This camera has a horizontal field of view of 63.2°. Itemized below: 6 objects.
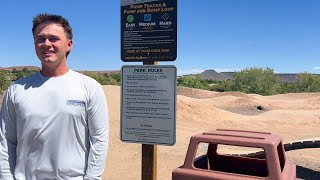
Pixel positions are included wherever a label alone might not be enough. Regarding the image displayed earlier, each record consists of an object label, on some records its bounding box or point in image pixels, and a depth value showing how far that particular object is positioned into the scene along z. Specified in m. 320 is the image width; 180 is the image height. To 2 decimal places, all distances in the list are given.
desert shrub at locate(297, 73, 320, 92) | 29.99
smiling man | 1.53
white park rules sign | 2.50
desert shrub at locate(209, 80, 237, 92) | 36.48
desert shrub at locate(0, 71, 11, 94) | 22.50
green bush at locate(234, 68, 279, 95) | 33.10
